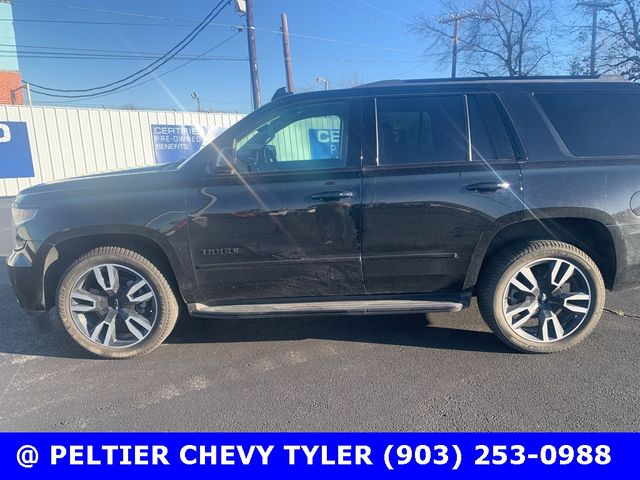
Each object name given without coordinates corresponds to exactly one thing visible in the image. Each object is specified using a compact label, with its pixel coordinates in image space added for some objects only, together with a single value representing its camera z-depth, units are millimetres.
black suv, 2891
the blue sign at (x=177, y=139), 16188
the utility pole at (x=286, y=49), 16828
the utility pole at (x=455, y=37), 24858
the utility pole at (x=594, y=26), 15969
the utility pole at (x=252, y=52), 14297
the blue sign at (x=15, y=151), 13367
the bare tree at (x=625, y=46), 16389
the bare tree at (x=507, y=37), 22344
